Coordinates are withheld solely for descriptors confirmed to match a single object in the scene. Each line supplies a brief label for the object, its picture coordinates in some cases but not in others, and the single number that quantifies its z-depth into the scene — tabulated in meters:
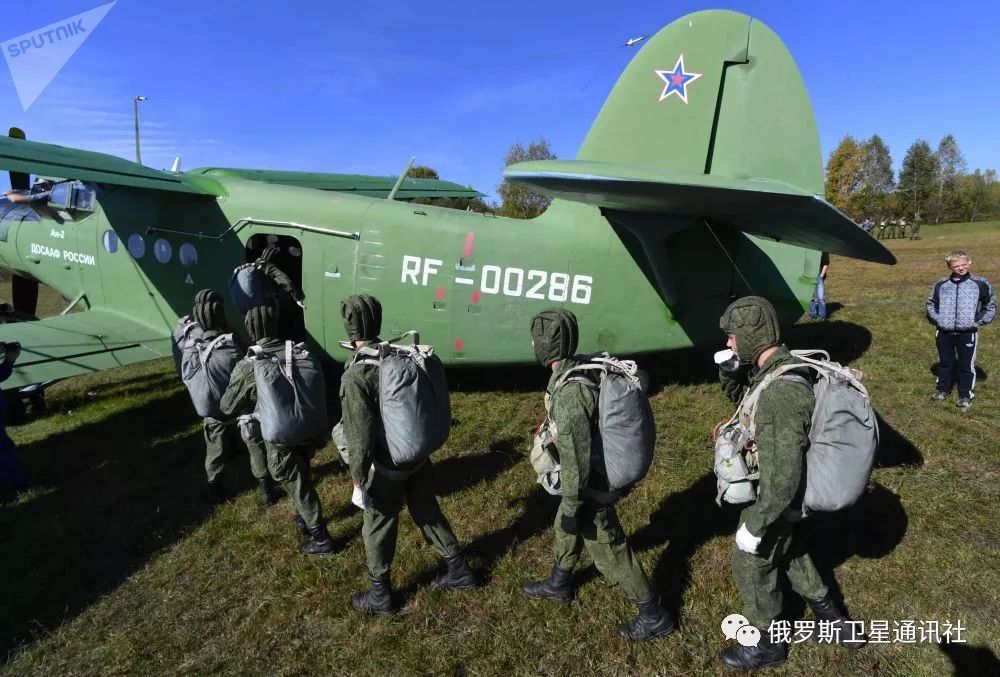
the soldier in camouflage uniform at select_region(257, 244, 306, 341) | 6.50
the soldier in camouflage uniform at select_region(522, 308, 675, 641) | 2.66
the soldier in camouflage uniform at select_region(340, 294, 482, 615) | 2.94
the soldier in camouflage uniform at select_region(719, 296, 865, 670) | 2.40
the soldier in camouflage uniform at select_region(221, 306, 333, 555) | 3.70
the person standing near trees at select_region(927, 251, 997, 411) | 5.58
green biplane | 5.32
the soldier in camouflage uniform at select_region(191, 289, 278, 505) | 4.35
